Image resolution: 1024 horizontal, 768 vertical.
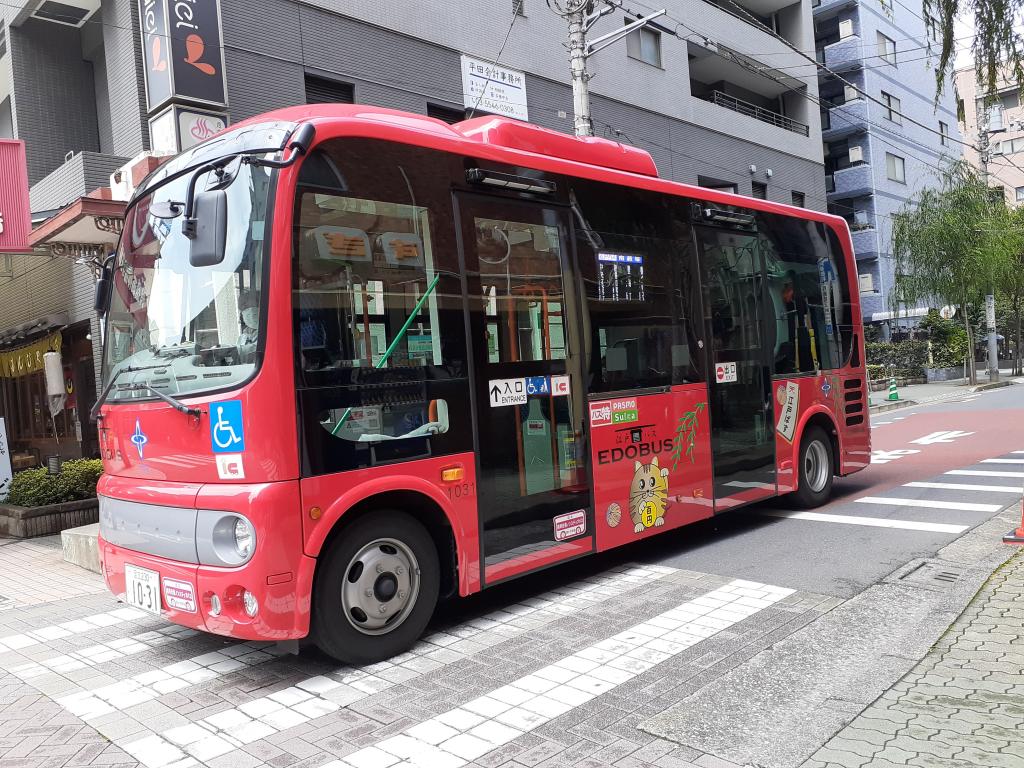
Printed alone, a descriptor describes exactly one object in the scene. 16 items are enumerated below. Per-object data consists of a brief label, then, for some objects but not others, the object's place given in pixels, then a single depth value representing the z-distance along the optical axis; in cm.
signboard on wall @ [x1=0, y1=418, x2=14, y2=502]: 1079
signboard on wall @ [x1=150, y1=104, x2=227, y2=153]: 1062
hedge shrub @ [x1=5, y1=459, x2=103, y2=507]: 1029
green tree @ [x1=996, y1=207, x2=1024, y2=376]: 3127
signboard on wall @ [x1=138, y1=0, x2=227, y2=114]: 1070
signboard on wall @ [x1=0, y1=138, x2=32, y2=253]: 1095
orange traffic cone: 674
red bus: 438
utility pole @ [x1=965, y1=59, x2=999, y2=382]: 2992
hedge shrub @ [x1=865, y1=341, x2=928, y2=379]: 3322
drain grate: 581
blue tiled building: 3847
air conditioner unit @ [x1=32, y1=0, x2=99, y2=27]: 1269
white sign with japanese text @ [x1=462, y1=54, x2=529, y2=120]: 1572
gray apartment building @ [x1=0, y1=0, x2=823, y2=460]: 1095
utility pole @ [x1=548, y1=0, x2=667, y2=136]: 1262
